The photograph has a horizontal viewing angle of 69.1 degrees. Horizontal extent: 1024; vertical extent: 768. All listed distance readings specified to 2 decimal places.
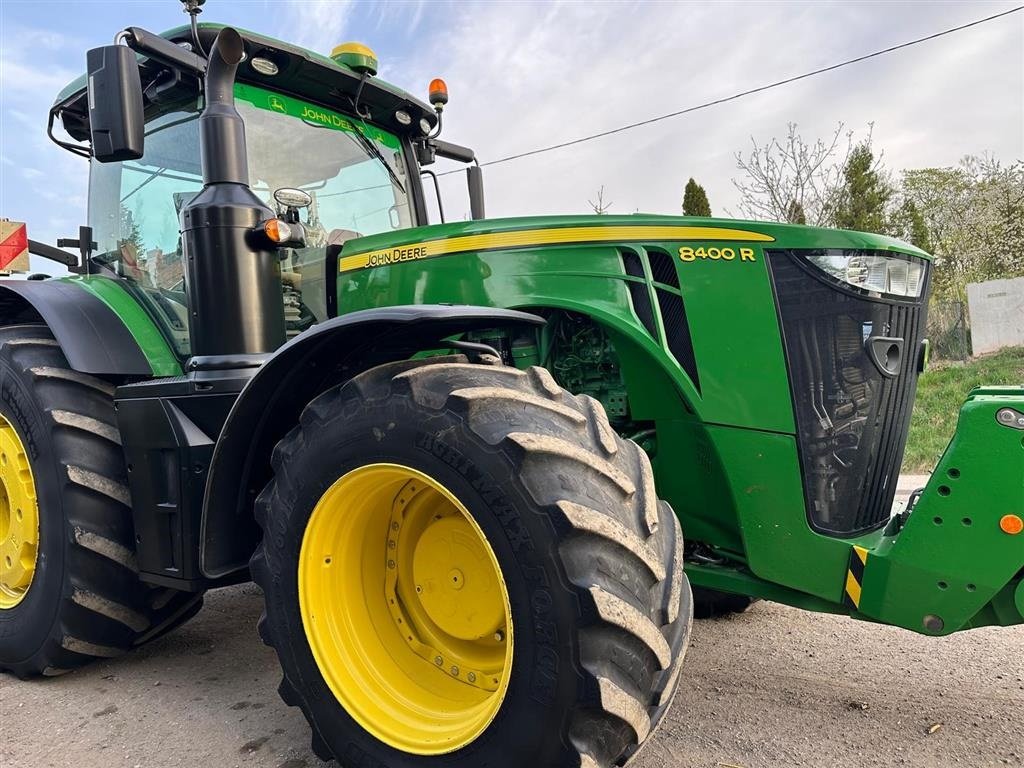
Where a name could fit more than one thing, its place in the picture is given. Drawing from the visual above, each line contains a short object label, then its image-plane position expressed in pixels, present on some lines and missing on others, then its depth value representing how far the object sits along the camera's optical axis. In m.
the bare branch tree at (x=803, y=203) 17.06
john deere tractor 1.77
